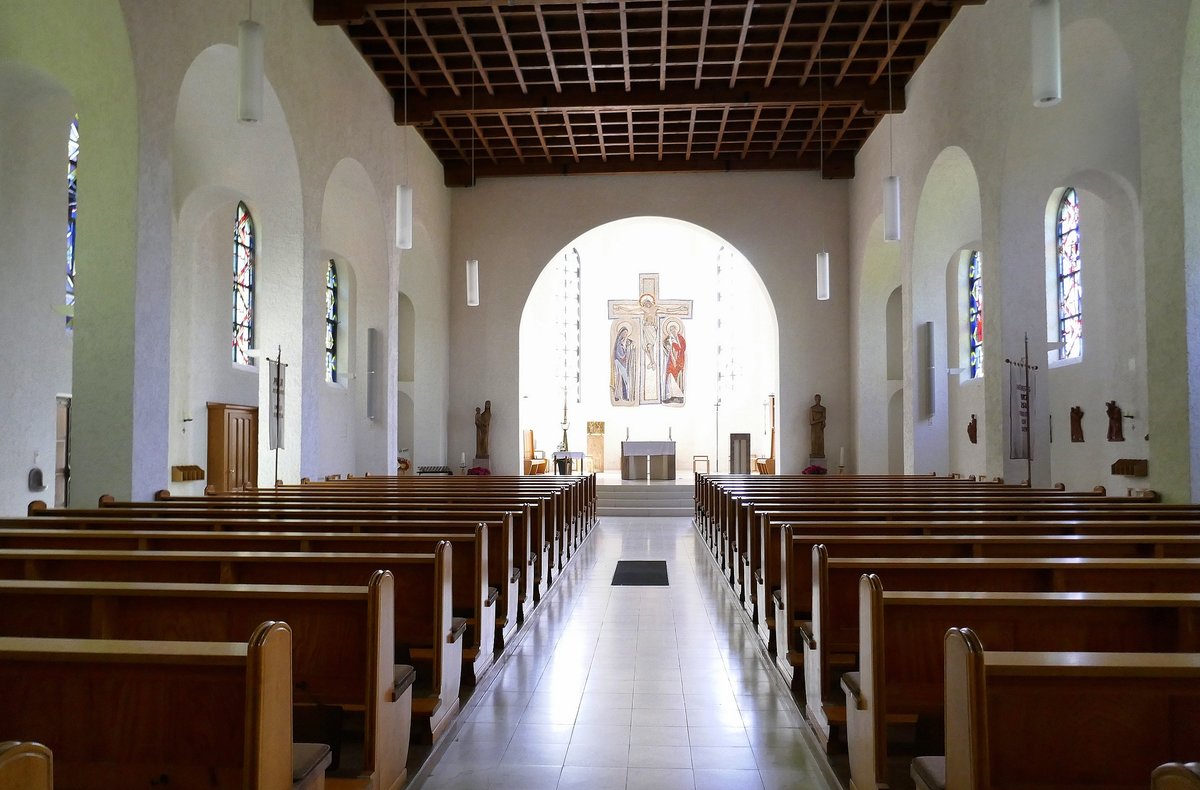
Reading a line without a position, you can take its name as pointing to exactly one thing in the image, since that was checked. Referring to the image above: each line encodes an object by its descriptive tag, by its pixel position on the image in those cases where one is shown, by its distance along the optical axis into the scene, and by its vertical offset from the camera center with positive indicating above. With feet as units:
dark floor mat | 23.43 -3.57
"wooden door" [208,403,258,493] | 35.63 -0.06
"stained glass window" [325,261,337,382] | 46.14 +6.33
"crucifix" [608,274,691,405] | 73.46 +9.52
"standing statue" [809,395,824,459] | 49.03 +0.61
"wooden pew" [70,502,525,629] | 14.57 -1.29
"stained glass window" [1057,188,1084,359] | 34.60 +6.23
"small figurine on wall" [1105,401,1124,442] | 29.55 +0.64
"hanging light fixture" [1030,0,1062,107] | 17.67 +7.58
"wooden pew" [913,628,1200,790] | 5.50 -1.71
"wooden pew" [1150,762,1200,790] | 3.28 -1.22
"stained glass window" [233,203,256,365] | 38.24 +6.76
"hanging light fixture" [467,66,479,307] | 40.42 +7.29
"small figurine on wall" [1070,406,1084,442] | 33.37 +0.73
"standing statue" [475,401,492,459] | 50.31 +0.78
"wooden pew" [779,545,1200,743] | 9.72 -1.53
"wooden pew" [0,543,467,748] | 10.38 -1.51
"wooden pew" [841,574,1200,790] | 7.73 -1.70
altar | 56.44 -1.01
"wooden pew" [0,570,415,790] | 8.14 -1.67
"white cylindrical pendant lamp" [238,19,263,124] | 19.47 +8.05
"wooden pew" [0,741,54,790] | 3.33 -1.20
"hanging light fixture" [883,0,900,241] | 31.22 +8.12
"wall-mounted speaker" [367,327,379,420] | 43.91 +3.92
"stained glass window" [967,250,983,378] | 41.70 +5.99
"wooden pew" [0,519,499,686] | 12.28 -1.37
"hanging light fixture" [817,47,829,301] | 41.91 +7.75
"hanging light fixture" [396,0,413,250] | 31.71 +7.98
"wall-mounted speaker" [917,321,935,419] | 38.22 +3.23
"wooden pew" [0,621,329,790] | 6.03 -1.83
